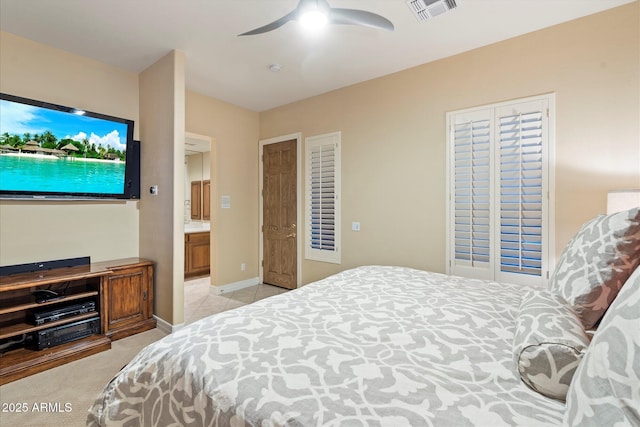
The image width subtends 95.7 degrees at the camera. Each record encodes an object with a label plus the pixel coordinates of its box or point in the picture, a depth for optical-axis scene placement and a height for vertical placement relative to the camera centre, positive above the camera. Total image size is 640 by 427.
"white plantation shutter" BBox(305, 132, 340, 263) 3.94 +0.18
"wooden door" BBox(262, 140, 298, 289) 4.43 -0.08
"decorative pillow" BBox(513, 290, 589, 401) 0.83 -0.42
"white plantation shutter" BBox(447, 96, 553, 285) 2.57 +0.18
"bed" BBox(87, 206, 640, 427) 0.78 -0.53
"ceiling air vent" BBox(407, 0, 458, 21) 2.23 +1.61
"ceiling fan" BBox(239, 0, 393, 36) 1.78 +1.27
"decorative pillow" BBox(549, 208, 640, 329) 1.11 -0.22
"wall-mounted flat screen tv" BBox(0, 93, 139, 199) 2.53 +0.54
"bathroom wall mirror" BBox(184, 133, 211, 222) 6.30 +0.54
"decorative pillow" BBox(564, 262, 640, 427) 0.56 -0.34
